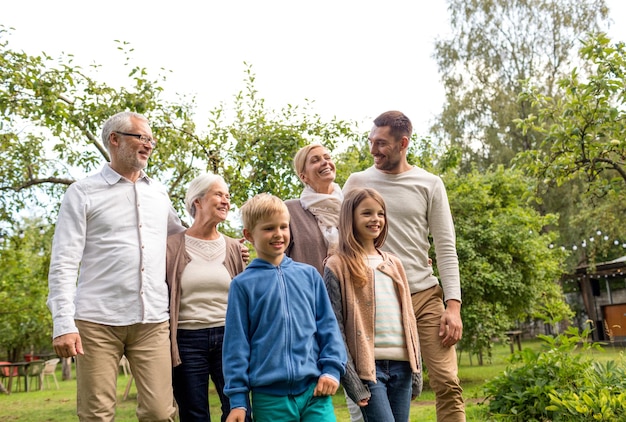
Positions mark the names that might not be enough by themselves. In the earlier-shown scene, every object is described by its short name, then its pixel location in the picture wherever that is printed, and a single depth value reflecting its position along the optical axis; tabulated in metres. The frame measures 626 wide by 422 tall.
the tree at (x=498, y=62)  26.75
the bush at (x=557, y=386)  5.25
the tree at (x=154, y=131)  8.82
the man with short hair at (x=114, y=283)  3.51
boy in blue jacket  2.94
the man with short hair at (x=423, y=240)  3.84
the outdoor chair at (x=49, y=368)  22.47
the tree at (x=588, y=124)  7.27
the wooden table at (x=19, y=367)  21.55
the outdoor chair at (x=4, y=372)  24.42
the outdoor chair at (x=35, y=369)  22.26
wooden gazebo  27.70
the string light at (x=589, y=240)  25.38
